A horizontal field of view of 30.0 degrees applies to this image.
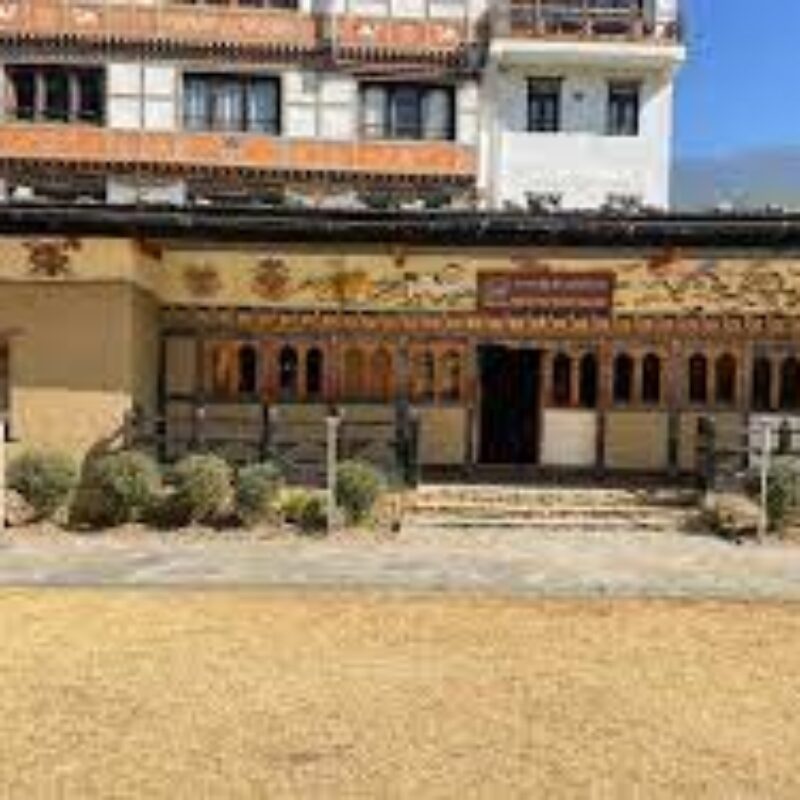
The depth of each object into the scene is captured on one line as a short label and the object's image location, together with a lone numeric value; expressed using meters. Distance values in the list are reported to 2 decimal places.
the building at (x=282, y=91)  35.66
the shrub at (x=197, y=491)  20.31
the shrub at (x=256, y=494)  20.22
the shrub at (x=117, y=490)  20.20
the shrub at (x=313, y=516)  20.22
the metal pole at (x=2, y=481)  19.94
